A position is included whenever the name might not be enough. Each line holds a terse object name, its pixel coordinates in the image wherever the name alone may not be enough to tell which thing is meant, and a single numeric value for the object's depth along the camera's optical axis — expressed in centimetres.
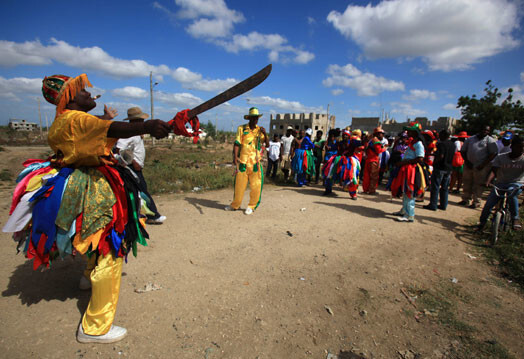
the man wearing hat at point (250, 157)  530
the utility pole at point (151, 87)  2314
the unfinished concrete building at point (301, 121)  4353
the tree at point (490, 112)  1992
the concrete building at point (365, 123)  3615
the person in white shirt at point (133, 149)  405
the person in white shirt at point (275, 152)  925
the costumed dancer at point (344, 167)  699
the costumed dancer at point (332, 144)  815
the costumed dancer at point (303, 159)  847
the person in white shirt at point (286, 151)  928
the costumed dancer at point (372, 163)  761
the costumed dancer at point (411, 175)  504
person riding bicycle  443
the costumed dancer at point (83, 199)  186
